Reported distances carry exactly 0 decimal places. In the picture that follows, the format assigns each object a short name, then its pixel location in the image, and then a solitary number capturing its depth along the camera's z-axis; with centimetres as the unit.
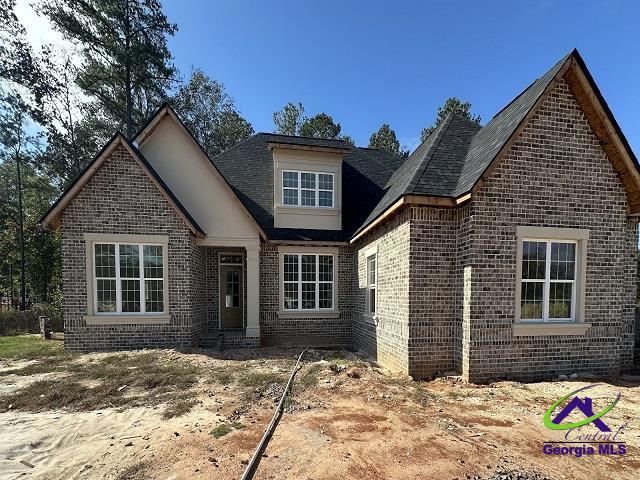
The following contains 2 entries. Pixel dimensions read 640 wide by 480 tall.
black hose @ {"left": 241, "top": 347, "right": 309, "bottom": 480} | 355
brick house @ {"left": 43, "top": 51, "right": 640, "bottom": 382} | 729
